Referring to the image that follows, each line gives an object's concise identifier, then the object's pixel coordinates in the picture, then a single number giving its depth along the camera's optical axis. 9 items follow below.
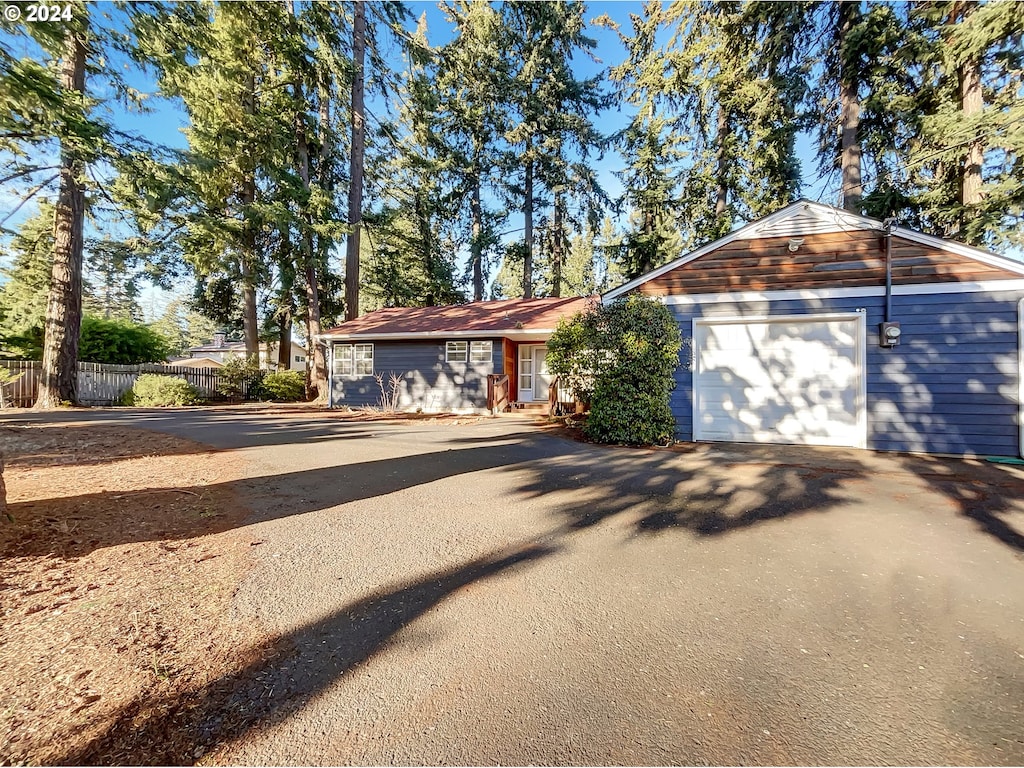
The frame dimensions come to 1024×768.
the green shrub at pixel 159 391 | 14.09
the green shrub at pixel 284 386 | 16.78
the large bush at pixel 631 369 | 7.19
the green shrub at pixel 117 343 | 16.69
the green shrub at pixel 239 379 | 16.75
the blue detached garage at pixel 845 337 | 6.31
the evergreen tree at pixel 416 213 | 17.88
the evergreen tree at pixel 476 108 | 19.11
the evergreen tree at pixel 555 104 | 19.09
